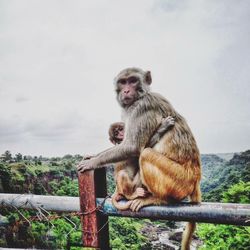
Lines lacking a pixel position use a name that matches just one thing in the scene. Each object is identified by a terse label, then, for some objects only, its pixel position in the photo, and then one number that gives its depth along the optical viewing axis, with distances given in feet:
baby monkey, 5.66
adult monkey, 5.64
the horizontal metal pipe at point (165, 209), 3.83
